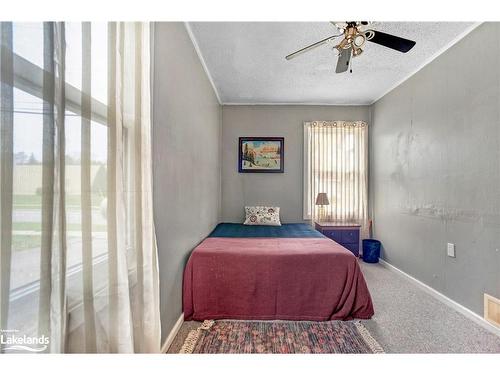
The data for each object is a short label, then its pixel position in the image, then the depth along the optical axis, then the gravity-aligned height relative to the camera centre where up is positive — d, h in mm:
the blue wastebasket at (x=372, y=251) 3627 -964
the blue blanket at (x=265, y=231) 2814 -561
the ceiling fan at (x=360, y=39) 1708 +1098
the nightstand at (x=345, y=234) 3543 -692
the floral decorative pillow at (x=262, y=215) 3646 -432
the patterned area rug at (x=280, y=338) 1627 -1104
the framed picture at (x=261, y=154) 4020 +566
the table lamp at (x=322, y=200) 3736 -193
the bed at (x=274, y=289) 1977 -843
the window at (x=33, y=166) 622 +59
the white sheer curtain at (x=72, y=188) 621 -4
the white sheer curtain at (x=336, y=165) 3955 +379
